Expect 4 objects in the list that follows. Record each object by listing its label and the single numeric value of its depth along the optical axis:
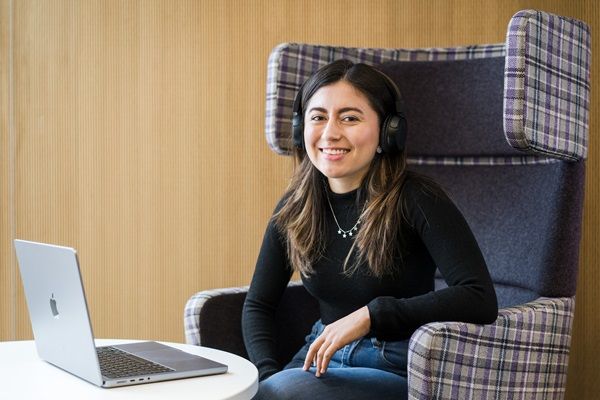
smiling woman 2.37
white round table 2.10
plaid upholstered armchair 2.38
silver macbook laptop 2.10
